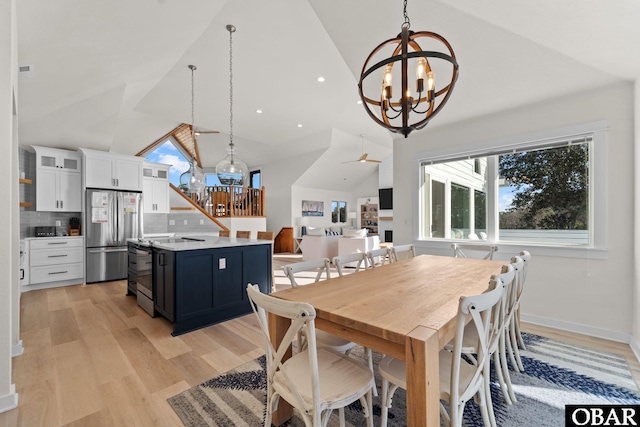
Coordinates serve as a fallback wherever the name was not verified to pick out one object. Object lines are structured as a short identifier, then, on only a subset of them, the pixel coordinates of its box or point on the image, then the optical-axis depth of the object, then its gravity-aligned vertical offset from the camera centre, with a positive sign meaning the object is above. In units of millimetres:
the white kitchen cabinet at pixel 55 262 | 4512 -798
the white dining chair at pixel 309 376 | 1089 -780
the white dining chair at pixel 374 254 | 2645 -389
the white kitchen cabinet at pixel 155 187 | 6125 +639
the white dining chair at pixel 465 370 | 1128 -780
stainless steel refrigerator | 4965 -279
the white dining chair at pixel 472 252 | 3113 -447
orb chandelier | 1615 +839
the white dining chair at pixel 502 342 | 1503 -774
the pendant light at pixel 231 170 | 3457 +584
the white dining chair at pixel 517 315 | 1841 -931
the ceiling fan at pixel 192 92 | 4432 +2412
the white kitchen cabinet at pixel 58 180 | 4707 +629
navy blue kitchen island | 2896 -740
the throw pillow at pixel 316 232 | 8703 -547
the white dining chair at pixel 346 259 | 2234 -386
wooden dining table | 1027 -470
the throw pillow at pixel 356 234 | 7461 -523
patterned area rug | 1653 -1235
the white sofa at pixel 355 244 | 6762 -744
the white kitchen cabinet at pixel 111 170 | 5027 +871
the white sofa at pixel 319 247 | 7336 -870
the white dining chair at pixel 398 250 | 3158 -419
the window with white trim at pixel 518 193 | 2926 +275
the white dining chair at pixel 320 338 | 1720 -807
